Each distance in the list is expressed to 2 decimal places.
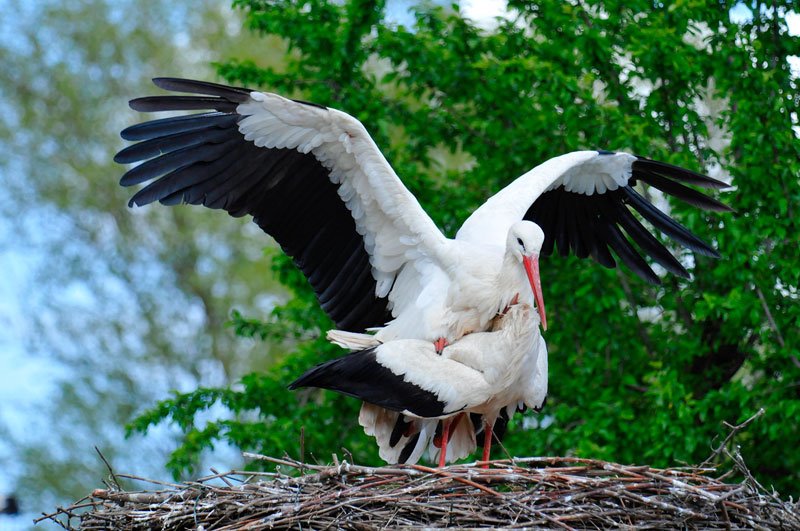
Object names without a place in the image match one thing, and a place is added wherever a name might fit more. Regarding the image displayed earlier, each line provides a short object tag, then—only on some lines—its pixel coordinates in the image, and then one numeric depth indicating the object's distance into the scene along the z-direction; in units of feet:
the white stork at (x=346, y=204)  44.21
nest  37.17
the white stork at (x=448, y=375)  42.88
